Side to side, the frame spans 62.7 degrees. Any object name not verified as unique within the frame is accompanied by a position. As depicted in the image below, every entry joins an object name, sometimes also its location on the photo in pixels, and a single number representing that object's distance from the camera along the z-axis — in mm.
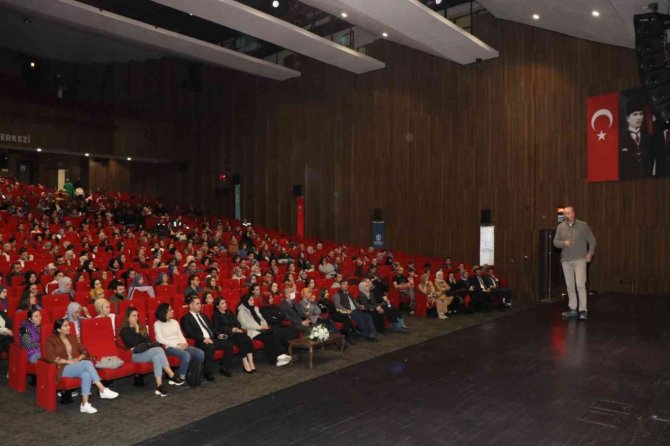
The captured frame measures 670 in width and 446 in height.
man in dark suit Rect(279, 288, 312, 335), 6641
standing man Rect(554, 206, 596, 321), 7316
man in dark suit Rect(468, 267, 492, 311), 9664
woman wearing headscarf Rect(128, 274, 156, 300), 7612
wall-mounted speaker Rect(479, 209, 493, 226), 12812
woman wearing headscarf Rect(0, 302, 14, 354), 5762
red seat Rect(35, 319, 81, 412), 4555
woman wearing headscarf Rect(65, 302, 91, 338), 5462
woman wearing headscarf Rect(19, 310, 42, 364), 5117
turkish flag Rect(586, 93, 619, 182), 10930
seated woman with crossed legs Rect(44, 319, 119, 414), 4617
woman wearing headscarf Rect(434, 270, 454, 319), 9102
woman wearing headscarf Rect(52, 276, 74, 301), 7059
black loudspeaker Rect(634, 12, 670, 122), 8109
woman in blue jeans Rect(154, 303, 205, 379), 5309
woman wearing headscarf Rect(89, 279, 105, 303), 6246
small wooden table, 5922
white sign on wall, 12797
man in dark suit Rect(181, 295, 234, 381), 5559
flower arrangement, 6148
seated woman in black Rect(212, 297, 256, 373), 5816
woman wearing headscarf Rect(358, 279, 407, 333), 7711
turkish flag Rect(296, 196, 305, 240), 17062
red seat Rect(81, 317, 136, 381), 5125
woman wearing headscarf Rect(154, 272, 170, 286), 8016
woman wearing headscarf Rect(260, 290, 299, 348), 6402
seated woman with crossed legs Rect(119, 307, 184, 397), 5081
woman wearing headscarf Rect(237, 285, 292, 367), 6105
